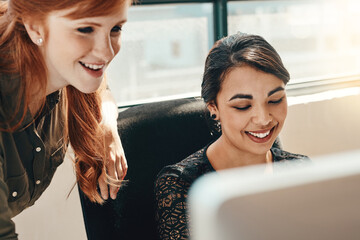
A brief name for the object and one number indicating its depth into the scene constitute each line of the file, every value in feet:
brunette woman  4.51
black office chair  3.96
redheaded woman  3.43
